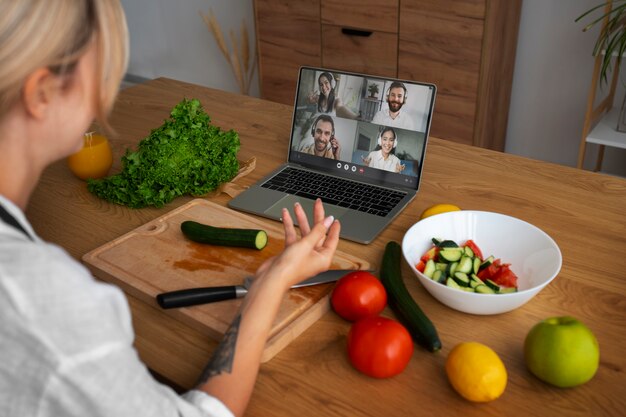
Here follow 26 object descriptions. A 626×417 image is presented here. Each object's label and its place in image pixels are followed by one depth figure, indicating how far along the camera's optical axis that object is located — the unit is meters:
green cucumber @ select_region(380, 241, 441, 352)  1.01
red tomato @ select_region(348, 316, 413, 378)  0.94
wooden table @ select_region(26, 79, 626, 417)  0.93
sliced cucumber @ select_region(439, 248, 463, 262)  1.15
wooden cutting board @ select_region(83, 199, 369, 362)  1.09
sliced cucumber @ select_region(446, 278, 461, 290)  1.09
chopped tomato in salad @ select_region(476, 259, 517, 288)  1.13
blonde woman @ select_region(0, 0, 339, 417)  0.71
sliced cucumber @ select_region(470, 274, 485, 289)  1.09
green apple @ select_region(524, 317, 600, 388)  0.90
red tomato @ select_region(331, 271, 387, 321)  1.07
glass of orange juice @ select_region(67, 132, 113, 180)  1.61
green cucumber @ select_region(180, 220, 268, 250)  1.28
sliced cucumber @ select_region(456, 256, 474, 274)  1.12
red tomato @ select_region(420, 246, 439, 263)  1.17
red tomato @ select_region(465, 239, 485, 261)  1.19
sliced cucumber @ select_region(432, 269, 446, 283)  1.11
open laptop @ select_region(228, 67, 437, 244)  1.45
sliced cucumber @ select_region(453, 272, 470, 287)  1.10
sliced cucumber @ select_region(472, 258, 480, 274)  1.13
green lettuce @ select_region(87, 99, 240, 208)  1.49
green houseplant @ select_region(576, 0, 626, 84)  2.50
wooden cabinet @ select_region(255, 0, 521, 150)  2.98
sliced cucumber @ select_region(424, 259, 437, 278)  1.13
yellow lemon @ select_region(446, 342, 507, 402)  0.89
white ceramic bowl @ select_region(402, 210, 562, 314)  1.06
